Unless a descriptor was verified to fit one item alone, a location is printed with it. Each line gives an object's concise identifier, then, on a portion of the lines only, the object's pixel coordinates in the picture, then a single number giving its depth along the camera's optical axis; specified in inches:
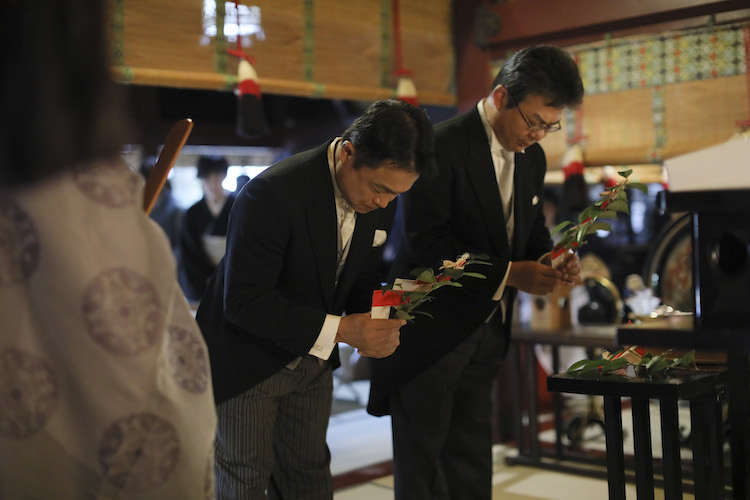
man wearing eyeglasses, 93.5
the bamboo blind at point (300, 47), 124.2
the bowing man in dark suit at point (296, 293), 75.8
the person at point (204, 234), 168.2
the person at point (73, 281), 39.1
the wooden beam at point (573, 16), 141.0
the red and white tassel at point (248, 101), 129.0
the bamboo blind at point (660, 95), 142.3
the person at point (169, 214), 200.6
